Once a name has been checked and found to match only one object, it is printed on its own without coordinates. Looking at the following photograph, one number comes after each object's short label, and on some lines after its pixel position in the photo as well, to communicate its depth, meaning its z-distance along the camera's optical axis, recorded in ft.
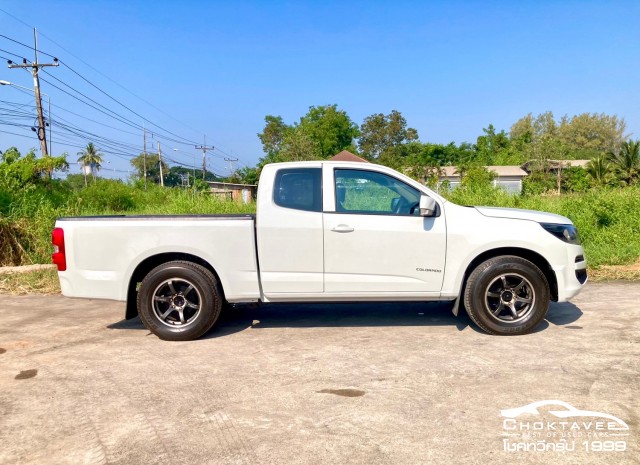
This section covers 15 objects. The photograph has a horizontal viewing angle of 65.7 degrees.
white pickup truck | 16.74
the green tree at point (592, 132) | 257.96
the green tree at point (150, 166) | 339.98
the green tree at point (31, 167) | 68.54
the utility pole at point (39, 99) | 97.55
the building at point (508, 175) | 157.38
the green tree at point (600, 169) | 130.54
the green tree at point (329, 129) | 211.82
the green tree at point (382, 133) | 249.96
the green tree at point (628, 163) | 126.52
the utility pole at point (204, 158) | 263.02
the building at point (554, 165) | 156.27
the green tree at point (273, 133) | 253.06
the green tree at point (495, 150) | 201.02
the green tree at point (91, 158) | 296.92
